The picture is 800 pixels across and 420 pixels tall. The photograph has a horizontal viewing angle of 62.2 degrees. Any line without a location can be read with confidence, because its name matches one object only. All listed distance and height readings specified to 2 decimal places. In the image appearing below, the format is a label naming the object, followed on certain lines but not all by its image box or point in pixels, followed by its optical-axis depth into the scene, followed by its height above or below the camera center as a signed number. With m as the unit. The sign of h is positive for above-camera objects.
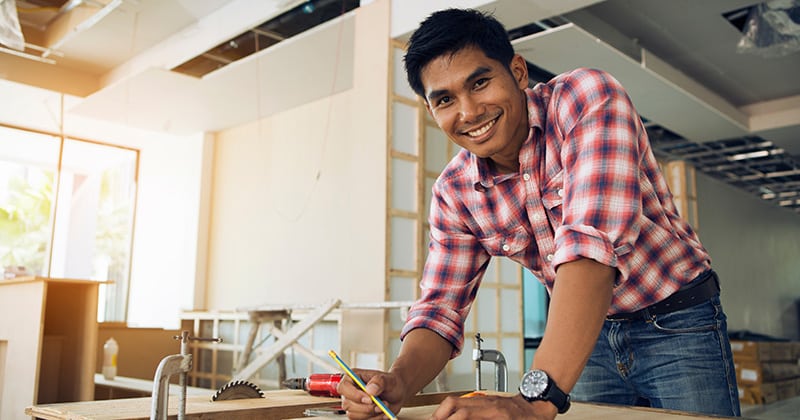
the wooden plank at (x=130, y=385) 4.04 -0.54
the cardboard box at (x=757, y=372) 6.59 -0.57
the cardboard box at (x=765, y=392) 6.52 -0.78
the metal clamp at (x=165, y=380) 0.84 -0.10
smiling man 0.90 +0.12
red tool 1.21 -0.14
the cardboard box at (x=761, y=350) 6.63 -0.36
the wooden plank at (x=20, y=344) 3.12 -0.19
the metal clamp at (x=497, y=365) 1.33 -0.11
